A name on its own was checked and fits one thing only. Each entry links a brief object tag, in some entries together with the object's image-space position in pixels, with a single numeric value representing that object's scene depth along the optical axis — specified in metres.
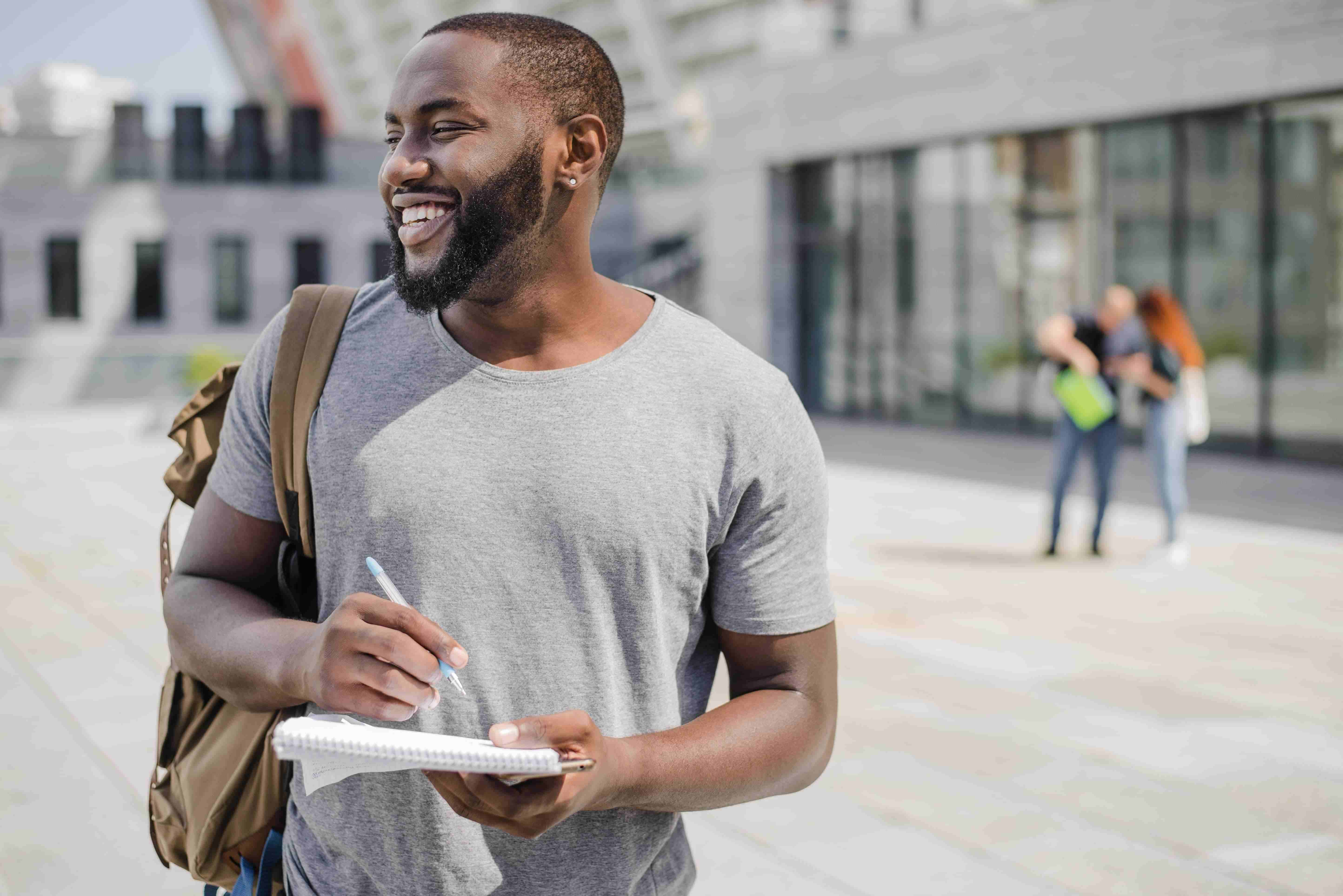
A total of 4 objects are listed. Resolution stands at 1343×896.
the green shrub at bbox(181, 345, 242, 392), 20.45
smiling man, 1.69
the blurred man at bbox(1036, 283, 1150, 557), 9.31
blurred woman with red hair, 9.22
